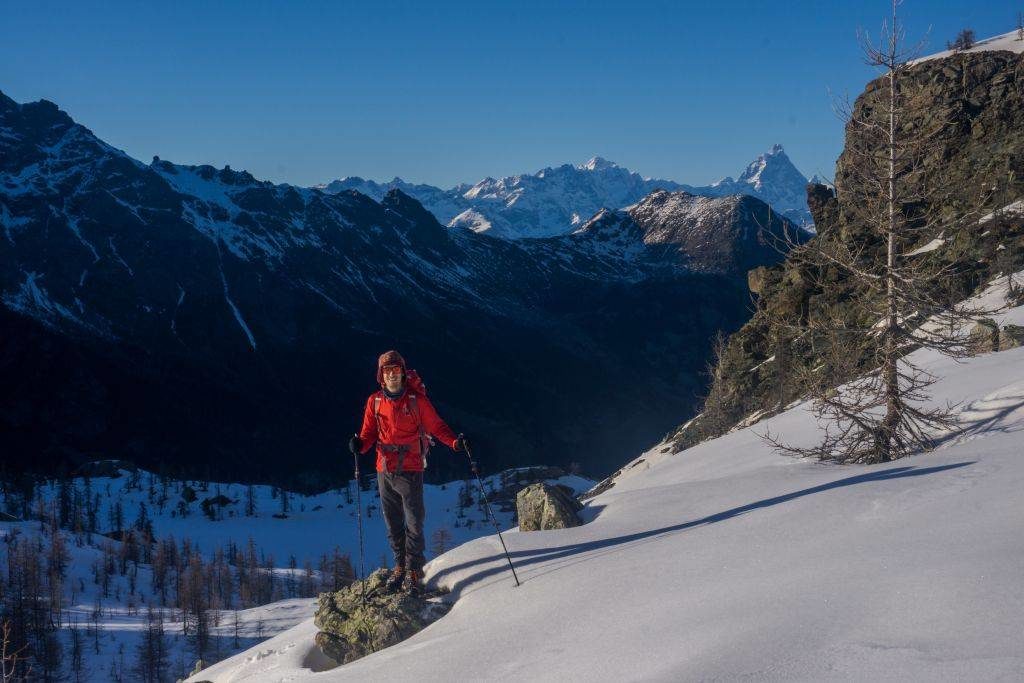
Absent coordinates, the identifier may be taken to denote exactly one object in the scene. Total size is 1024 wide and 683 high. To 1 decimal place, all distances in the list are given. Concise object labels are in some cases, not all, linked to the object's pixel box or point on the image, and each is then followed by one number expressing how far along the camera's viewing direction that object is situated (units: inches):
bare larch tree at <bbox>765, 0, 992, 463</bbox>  427.5
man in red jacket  365.4
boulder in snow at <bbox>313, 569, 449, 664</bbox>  346.0
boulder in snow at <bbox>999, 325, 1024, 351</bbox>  661.9
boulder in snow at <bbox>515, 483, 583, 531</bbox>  426.6
